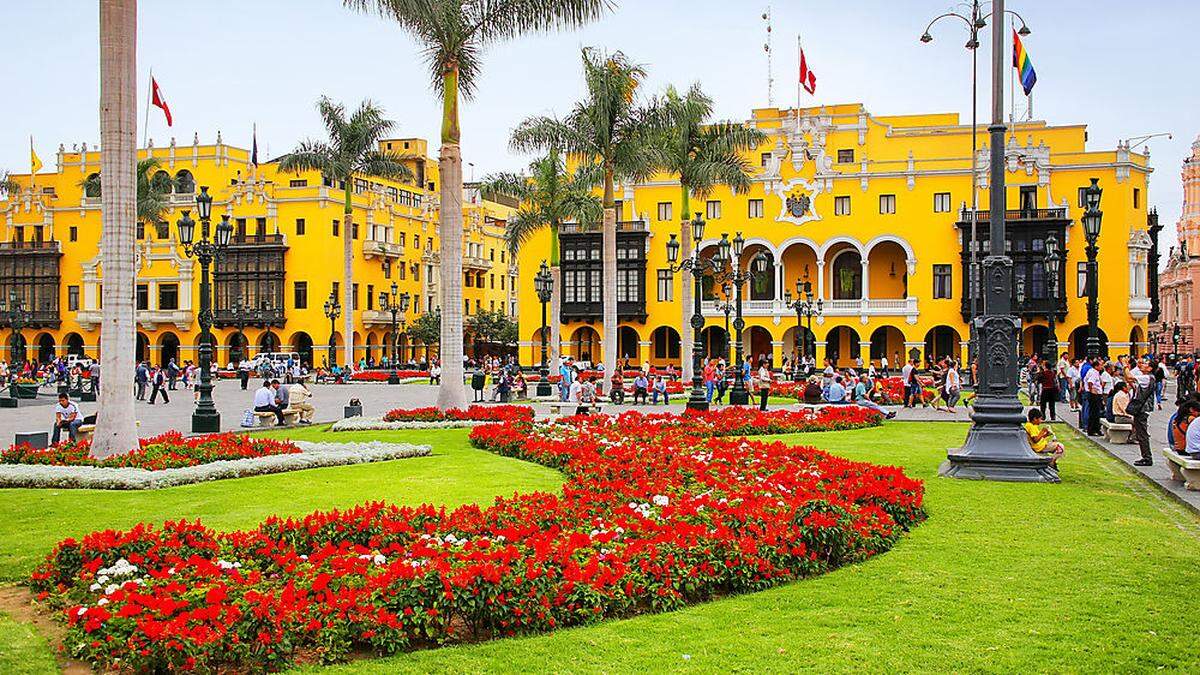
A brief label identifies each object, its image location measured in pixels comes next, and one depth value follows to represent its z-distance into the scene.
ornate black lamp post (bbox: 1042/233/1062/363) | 32.25
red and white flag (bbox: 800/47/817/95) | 50.84
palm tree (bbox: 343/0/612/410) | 23.28
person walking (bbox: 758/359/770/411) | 27.48
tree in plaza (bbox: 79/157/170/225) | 60.41
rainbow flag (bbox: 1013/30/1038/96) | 25.53
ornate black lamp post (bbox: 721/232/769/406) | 29.25
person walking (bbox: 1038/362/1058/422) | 23.41
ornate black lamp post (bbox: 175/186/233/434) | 22.66
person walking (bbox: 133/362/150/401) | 37.81
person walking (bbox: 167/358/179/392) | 43.23
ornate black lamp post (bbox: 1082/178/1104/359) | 24.03
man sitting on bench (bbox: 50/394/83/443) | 18.81
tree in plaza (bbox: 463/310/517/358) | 76.56
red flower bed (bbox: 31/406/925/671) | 6.47
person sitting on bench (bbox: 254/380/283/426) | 23.62
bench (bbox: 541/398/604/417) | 26.41
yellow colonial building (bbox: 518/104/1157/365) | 55.41
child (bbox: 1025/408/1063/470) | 14.89
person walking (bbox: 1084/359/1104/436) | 21.03
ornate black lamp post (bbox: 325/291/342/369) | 59.72
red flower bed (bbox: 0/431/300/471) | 14.73
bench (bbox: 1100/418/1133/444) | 19.41
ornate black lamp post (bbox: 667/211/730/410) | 26.23
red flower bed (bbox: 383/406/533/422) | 22.73
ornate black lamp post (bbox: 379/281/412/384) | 69.31
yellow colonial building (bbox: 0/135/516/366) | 67.75
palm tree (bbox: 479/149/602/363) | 44.28
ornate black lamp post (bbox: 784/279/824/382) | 53.16
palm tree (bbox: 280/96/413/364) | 55.59
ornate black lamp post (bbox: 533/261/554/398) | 37.34
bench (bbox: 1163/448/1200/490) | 12.73
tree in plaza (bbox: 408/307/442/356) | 71.69
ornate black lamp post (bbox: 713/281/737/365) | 51.34
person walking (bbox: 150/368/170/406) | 34.44
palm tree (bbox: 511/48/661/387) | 33.88
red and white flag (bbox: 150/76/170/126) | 44.03
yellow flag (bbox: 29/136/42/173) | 74.31
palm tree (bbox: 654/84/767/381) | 38.97
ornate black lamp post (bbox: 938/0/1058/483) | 14.05
